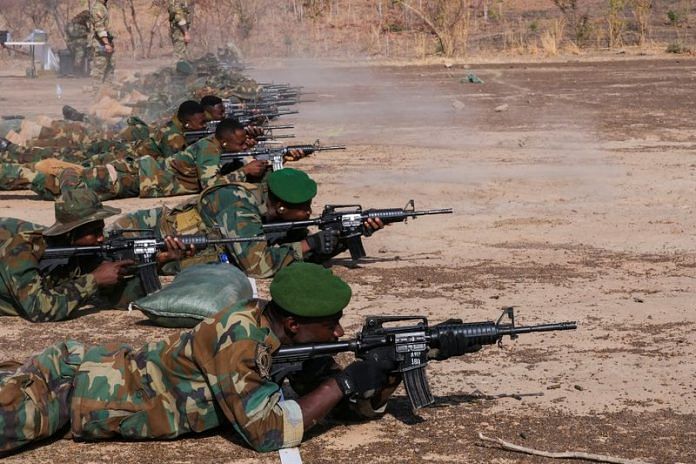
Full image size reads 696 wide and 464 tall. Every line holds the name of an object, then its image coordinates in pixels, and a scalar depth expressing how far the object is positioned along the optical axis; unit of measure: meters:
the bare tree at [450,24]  32.75
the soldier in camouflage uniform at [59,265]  7.22
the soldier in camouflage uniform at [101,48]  25.17
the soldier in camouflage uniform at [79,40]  31.18
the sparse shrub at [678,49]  30.59
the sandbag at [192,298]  7.30
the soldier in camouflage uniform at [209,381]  4.95
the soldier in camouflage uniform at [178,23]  27.30
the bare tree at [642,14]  32.88
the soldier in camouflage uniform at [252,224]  8.23
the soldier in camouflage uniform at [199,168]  10.63
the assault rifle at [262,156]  11.39
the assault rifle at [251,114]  16.58
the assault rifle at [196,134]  13.38
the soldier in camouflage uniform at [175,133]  13.26
